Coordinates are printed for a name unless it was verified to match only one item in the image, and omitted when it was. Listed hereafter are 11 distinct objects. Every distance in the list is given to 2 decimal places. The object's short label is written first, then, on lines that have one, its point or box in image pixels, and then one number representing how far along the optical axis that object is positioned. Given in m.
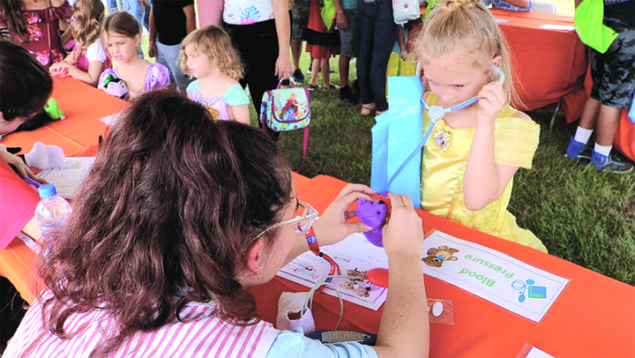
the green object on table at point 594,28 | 2.72
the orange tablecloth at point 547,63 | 3.25
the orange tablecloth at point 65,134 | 1.17
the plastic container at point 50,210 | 1.17
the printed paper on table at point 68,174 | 1.51
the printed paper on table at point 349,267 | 1.00
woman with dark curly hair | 0.61
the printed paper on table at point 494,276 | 0.96
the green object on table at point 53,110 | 2.08
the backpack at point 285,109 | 2.67
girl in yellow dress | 1.25
